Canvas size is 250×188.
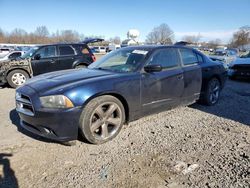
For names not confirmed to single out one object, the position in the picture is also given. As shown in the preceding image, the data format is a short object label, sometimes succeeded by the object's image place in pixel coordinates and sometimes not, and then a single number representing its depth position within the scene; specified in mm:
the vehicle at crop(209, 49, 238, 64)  14487
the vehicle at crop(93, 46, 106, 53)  46691
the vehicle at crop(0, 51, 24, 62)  13215
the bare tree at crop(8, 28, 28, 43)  70706
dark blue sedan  3402
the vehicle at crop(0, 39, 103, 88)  8750
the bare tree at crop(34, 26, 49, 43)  71138
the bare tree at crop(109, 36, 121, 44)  93500
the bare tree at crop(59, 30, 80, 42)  74838
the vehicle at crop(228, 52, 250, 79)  9766
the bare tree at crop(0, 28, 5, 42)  70012
